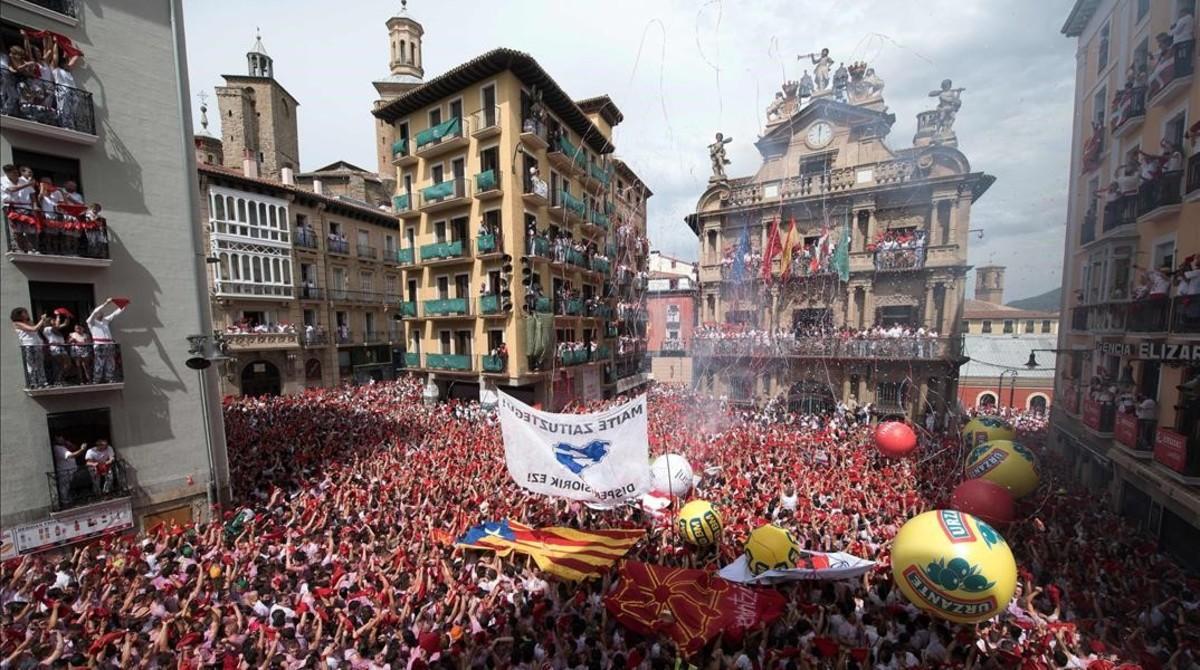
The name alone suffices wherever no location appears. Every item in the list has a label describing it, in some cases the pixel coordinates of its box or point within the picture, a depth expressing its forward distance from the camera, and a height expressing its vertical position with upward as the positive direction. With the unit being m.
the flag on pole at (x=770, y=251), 23.59 +2.83
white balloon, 11.98 -4.30
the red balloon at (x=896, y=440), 14.66 -4.25
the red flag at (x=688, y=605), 7.11 -4.81
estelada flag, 8.83 -4.81
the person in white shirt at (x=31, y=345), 9.31 -0.57
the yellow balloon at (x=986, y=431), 15.25 -4.20
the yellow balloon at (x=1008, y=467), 11.62 -4.12
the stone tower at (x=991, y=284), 48.83 +2.09
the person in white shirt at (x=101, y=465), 10.28 -3.29
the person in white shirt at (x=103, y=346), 10.01 -0.66
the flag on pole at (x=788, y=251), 22.95 +2.73
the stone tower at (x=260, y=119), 33.00 +14.33
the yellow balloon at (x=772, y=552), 8.30 -4.37
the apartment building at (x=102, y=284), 9.45 +0.69
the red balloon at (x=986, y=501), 10.16 -4.36
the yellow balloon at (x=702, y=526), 9.73 -4.53
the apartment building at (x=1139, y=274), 10.55 +0.81
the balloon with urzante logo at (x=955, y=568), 6.76 -3.93
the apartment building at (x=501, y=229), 21.67 +4.16
